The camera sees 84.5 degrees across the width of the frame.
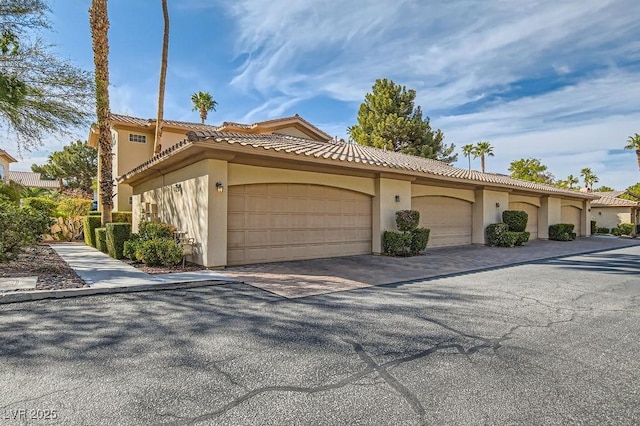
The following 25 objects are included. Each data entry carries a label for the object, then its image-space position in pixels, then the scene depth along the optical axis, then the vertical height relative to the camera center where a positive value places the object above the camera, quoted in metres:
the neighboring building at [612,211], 31.27 +1.47
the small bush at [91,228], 14.72 -0.34
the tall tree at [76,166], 33.19 +5.18
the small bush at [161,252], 8.91 -0.79
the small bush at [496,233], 15.97 -0.34
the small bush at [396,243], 11.97 -0.64
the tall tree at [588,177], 53.58 +7.58
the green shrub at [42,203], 16.89 +0.79
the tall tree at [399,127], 29.55 +8.28
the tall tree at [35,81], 8.15 +3.38
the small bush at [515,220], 16.94 +0.27
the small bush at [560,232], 20.25 -0.33
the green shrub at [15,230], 7.75 -0.25
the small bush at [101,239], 12.35 -0.68
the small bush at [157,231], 9.61 -0.27
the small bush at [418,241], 12.51 -0.59
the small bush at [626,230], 30.06 -0.25
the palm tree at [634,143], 40.33 +9.72
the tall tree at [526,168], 44.28 +7.35
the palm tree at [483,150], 47.53 +10.17
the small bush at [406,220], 12.28 +0.14
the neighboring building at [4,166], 31.77 +4.99
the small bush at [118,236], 10.62 -0.47
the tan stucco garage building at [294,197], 8.97 +0.86
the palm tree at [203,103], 31.17 +10.60
